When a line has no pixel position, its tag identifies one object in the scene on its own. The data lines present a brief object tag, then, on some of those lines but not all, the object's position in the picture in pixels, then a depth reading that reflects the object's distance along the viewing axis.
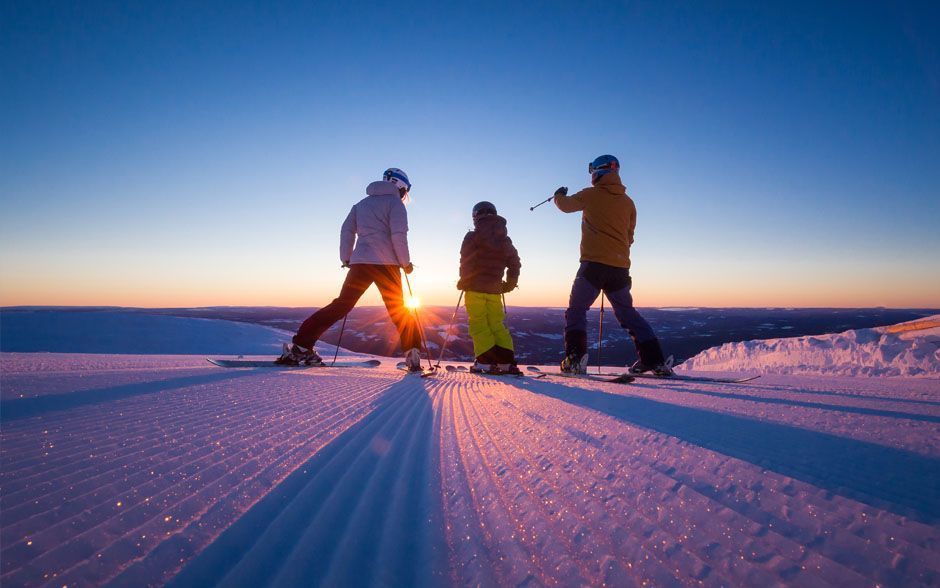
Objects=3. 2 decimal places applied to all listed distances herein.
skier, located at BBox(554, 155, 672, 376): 4.06
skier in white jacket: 4.32
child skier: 4.80
